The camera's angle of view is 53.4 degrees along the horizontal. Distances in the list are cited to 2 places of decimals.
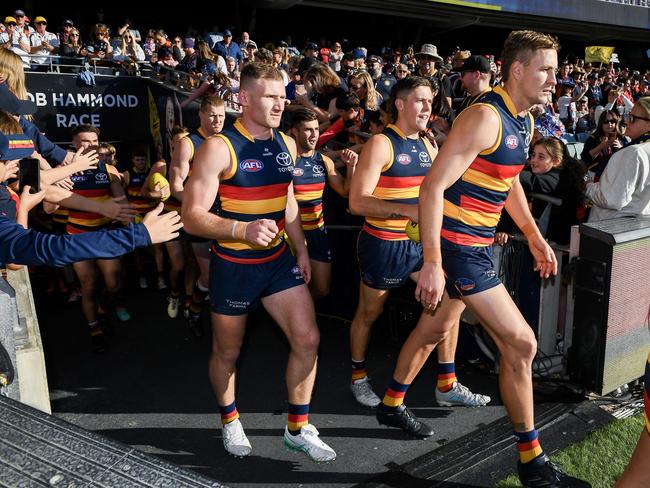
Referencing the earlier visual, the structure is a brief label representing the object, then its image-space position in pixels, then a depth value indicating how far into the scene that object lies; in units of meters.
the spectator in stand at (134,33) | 15.22
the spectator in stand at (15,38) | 12.61
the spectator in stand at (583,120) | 14.11
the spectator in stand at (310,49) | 15.23
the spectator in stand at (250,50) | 14.12
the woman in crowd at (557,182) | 4.86
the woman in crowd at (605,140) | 6.99
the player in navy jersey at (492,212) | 3.13
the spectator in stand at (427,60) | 9.63
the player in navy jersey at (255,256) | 3.54
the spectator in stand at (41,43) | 13.26
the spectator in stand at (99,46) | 13.93
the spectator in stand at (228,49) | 14.45
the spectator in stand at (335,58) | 17.24
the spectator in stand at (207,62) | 11.59
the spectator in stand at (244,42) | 15.76
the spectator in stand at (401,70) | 10.39
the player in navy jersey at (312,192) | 5.33
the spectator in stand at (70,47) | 13.88
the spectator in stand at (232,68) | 11.91
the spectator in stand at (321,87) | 7.95
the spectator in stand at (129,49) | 14.36
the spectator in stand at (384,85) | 9.90
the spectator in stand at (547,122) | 8.98
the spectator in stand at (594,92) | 18.03
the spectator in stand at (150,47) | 15.93
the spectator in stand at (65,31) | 15.09
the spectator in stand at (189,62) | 12.35
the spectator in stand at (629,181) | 4.36
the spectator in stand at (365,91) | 7.66
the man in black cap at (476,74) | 5.96
